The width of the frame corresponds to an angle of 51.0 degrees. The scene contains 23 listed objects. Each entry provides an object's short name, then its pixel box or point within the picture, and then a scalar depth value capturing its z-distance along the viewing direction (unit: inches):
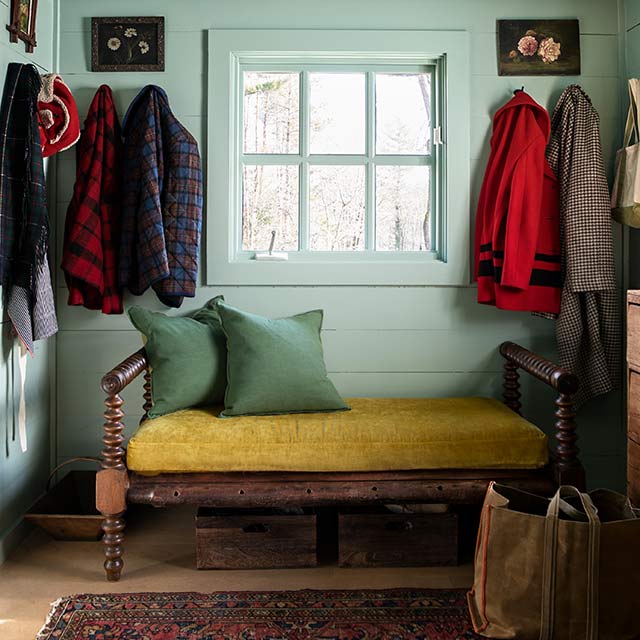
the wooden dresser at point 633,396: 85.5
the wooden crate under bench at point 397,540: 97.1
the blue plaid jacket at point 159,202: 109.8
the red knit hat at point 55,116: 104.4
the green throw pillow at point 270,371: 99.7
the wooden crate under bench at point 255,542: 96.2
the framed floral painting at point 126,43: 117.3
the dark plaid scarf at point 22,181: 97.7
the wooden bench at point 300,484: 91.4
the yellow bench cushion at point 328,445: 92.3
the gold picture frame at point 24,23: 100.0
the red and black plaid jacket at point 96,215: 111.0
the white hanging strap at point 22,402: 106.3
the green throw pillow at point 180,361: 101.8
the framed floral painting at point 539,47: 118.2
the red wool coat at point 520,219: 109.3
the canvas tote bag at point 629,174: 107.8
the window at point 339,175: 119.3
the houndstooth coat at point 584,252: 110.0
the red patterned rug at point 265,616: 79.3
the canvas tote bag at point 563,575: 74.1
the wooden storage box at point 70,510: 102.6
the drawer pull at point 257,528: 96.4
